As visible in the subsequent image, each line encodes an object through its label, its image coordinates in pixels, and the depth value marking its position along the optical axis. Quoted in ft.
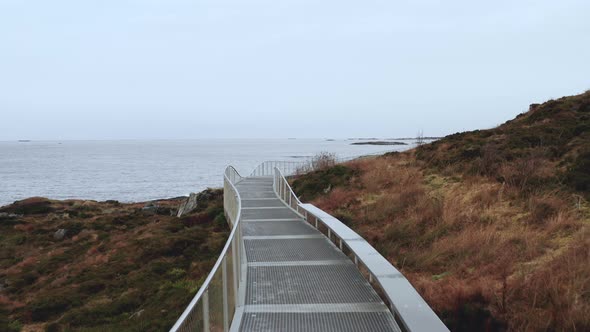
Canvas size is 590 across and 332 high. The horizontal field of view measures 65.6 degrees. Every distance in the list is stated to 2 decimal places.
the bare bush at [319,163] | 83.25
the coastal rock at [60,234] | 82.25
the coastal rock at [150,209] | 107.14
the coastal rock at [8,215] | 106.19
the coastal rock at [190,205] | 82.52
